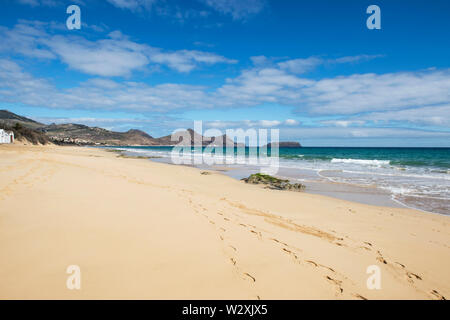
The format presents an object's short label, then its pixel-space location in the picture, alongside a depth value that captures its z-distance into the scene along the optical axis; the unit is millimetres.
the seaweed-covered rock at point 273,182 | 13148
